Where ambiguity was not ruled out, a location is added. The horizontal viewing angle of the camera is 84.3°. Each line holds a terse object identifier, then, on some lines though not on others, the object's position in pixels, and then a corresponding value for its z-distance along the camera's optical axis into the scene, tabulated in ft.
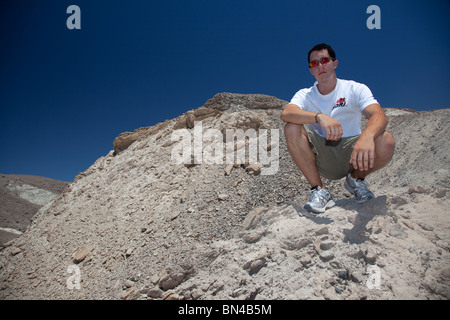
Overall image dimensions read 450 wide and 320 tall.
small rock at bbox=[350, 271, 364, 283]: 7.74
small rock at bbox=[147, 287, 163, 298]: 10.82
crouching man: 10.48
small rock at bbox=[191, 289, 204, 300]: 9.35
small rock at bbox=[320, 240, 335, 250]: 9.12
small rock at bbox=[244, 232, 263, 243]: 10.91
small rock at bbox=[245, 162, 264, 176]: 20.02
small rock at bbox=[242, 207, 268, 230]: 12.75
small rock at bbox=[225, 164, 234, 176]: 20.40
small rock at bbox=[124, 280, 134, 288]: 12.23
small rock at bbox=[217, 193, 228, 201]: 17.48
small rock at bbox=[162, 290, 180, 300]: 9.88
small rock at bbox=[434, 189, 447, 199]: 10.78
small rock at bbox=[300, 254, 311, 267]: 8.84
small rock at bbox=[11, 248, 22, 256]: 23.22
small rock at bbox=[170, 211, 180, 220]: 17.12
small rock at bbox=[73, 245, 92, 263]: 17.67
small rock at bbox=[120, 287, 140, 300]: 11.19
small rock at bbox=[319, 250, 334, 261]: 8.71
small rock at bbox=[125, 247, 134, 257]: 15.45
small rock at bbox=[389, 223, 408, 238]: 9.15
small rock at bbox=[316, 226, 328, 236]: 9.69
